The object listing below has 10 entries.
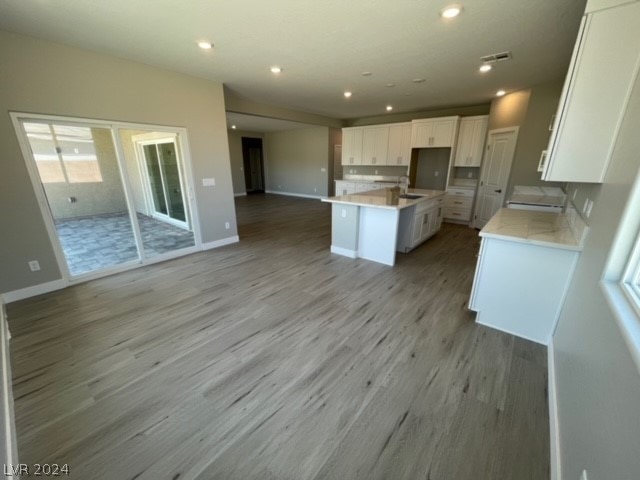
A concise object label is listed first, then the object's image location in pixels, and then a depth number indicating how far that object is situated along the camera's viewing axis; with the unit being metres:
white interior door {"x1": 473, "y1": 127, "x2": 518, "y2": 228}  4.95
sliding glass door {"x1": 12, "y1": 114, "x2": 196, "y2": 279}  3.02
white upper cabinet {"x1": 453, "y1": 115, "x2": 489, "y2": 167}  5.65
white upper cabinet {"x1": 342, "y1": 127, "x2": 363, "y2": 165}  7.82
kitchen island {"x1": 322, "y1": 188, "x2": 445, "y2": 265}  3.77
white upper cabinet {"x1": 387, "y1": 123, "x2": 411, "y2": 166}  6.87
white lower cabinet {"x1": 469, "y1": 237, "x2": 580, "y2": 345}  2.09
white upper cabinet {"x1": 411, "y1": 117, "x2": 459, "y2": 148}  5.92
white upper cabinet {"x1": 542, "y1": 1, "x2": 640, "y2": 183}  1.62
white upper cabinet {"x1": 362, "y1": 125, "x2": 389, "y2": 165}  7.27
